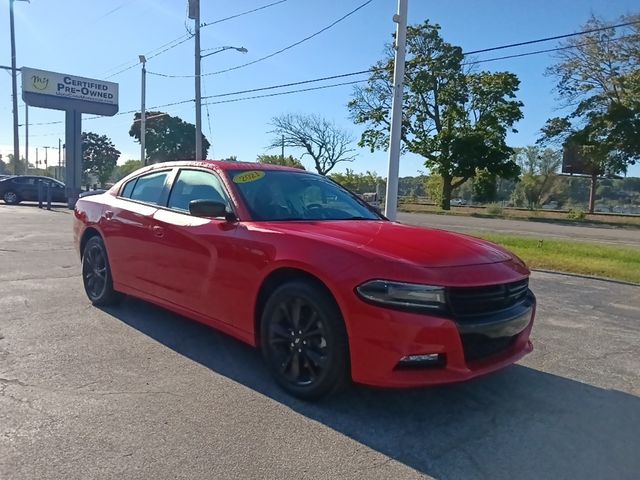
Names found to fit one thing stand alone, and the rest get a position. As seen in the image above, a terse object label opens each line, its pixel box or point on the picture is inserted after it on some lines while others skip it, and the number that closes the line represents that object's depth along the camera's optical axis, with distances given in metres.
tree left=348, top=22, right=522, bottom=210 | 38.56
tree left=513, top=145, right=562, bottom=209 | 70.62
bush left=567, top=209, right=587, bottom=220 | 33.63
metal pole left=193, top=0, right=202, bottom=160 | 20.83
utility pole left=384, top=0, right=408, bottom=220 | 10.90
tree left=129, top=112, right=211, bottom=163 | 67.44
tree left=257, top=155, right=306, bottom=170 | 62.03
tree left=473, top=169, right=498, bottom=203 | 49.14
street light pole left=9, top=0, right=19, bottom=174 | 35.81
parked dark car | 24.53
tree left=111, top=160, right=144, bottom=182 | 86.30
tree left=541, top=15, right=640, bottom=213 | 31.90
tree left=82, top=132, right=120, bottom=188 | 74.50
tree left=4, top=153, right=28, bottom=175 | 38.44
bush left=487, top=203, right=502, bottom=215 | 36.56
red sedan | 3.02
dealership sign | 25.88
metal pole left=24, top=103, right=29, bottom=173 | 45.29
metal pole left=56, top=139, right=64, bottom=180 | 74.43
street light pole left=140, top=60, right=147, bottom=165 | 27.14
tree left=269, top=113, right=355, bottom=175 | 59.94
